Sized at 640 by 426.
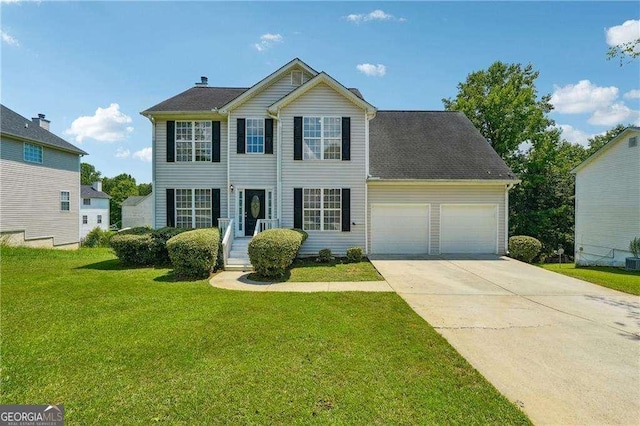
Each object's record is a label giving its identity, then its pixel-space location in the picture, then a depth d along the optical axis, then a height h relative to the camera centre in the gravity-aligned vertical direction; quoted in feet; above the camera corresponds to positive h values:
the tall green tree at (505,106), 77.97 +28.60
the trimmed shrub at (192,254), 29.40 -4.60
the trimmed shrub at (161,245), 36.06 -4.40
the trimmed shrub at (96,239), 84.38 -8.71
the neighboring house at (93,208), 116.16 +0.43
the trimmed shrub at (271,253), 28.99 -4.42
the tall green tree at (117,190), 185.97 +13.23
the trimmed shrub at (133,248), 35.12 -4.71
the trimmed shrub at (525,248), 40.96 -5.45
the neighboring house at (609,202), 47.55 +1.39
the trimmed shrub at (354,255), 39.14 -6.11
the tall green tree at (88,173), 241.94 +30.81
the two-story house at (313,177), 41.22 +4.71
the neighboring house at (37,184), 54.80 +5.22
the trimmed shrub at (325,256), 38.75 -6.20
